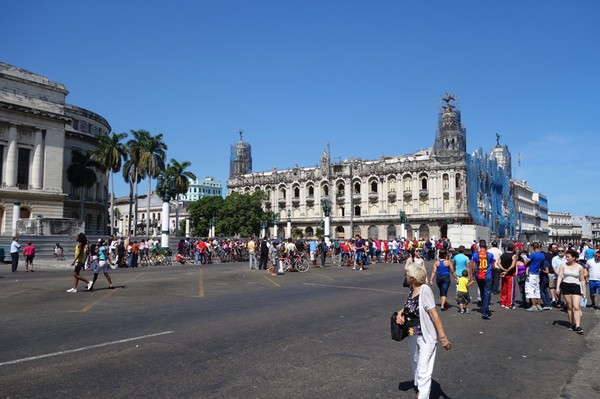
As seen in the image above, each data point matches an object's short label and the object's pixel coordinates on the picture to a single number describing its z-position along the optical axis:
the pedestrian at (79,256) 13.34
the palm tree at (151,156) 50.41
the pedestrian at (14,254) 21.43
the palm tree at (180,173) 61.42
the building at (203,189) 155.06
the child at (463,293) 11.18
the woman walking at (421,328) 4.86
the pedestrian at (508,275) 11.67
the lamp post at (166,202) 32.78
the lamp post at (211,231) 71.97
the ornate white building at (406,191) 74.00
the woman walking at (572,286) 9.47
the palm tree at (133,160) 50.72
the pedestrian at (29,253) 21.48
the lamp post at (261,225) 68.45
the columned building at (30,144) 43.15
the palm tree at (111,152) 49.72
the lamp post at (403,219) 50.95
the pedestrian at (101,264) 14.16
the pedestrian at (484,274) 10.69
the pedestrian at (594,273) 12.34
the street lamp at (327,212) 40.78
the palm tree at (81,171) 54.12
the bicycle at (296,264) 22.69
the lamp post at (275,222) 78.78
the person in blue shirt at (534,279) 12.16
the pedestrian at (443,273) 11.62
